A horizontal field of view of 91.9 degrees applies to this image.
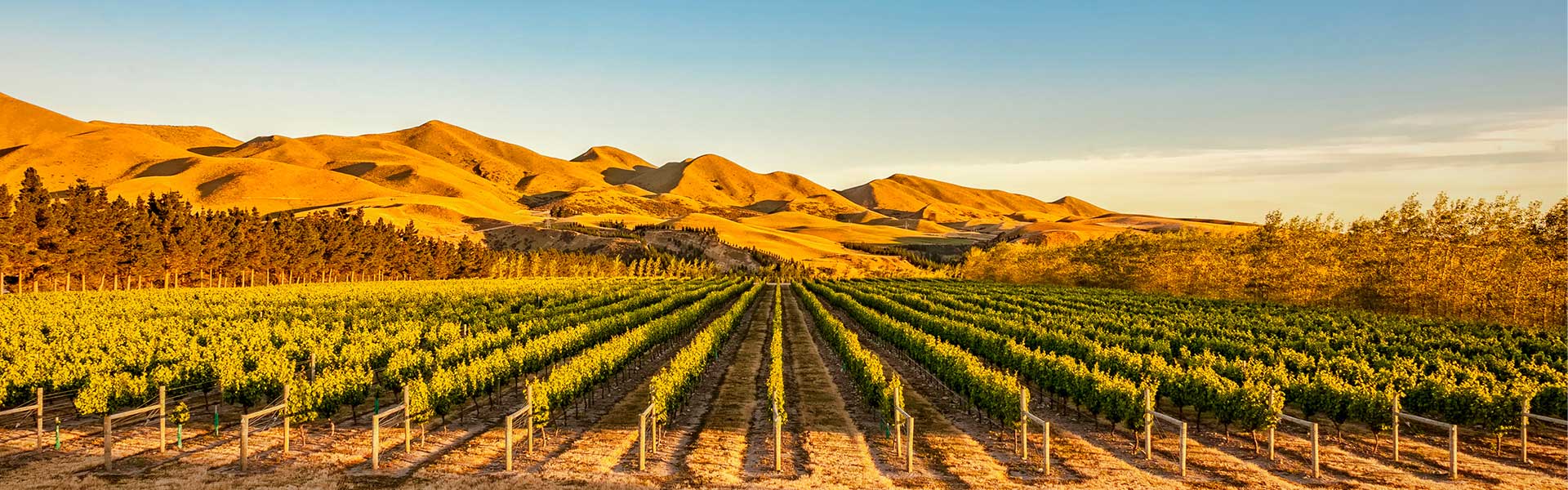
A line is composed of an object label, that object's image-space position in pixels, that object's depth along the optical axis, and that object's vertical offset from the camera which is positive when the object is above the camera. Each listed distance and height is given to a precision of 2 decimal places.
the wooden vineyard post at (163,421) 18.19 -4.62
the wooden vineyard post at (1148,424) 18.98 -4.26
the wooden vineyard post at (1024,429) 17.77 -4.42
